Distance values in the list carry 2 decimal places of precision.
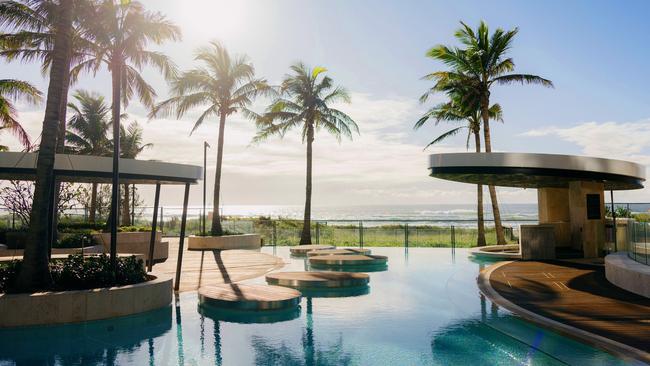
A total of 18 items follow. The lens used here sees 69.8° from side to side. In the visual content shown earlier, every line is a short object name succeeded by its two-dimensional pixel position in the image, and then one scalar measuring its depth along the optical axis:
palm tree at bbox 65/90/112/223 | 33.94
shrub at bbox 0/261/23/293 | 9.42
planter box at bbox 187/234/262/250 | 23.47
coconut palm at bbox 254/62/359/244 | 27.39
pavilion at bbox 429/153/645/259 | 13.68
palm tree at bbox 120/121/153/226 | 36.97
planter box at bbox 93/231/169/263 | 18.31
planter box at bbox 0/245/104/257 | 16.27
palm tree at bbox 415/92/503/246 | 24.30
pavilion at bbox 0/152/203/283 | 10.60
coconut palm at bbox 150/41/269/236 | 25.77
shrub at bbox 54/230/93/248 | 16.98
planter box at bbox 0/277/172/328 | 8.63
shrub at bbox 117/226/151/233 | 20.43
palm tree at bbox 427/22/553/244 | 23.38
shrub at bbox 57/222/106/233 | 22.02
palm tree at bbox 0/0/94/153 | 16.95
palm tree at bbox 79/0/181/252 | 10.51
